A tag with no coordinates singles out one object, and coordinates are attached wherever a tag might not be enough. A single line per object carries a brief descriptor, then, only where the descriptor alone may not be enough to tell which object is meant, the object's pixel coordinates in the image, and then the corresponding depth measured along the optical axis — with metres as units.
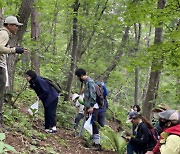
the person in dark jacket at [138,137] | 5.79
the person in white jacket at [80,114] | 8.98
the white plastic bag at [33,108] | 7.76
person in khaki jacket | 5.34
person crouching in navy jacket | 7.35
